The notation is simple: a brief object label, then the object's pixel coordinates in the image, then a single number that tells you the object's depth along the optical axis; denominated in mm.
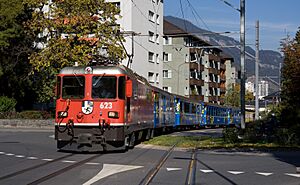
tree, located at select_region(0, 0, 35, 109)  42594
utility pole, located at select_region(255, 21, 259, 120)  32375
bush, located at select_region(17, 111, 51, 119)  42938
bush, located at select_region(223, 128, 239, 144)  24025
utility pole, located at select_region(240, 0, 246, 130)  24938
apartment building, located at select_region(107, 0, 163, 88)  51912
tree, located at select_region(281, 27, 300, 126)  26500
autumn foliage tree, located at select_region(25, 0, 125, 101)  34000
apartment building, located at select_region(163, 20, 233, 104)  77312
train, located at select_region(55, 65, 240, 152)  17734
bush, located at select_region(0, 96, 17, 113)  43625
